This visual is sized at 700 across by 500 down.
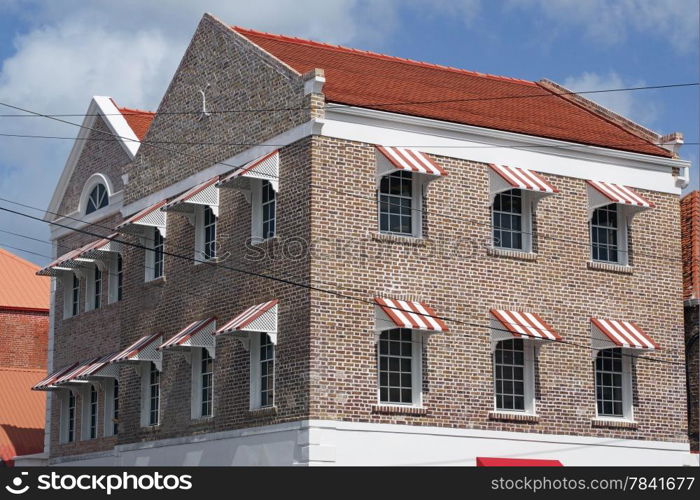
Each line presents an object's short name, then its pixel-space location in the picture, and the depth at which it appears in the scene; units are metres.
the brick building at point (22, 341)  49.22
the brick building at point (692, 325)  35.78
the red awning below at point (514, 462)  31.34
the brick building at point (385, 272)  30.45
